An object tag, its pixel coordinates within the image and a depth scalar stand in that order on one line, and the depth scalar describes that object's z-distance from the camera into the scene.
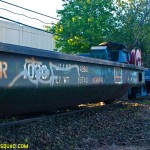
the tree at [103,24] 25.27
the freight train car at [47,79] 6.07
